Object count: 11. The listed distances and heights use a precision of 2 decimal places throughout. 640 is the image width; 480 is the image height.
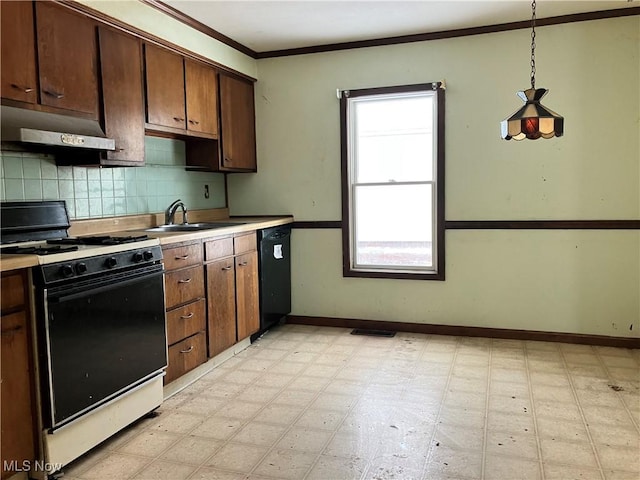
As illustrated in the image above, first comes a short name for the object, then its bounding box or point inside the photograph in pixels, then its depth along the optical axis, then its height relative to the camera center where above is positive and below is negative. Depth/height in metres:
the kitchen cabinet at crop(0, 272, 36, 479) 1.96 -0.68
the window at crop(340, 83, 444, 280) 4.17 +0.15
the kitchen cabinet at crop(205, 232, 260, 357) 3.38 -0.63
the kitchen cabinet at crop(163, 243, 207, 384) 2.93 -0.64
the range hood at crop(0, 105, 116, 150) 2.35 +0.38
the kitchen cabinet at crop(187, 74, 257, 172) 4.12 +0.55
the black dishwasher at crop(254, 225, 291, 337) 4.08 -0.61
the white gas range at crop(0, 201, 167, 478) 2.11 -0.57
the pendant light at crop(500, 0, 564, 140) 2.42 +0.36
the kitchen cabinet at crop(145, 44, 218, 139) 3.32 +0.78
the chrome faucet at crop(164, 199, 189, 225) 3.86 -0.06
